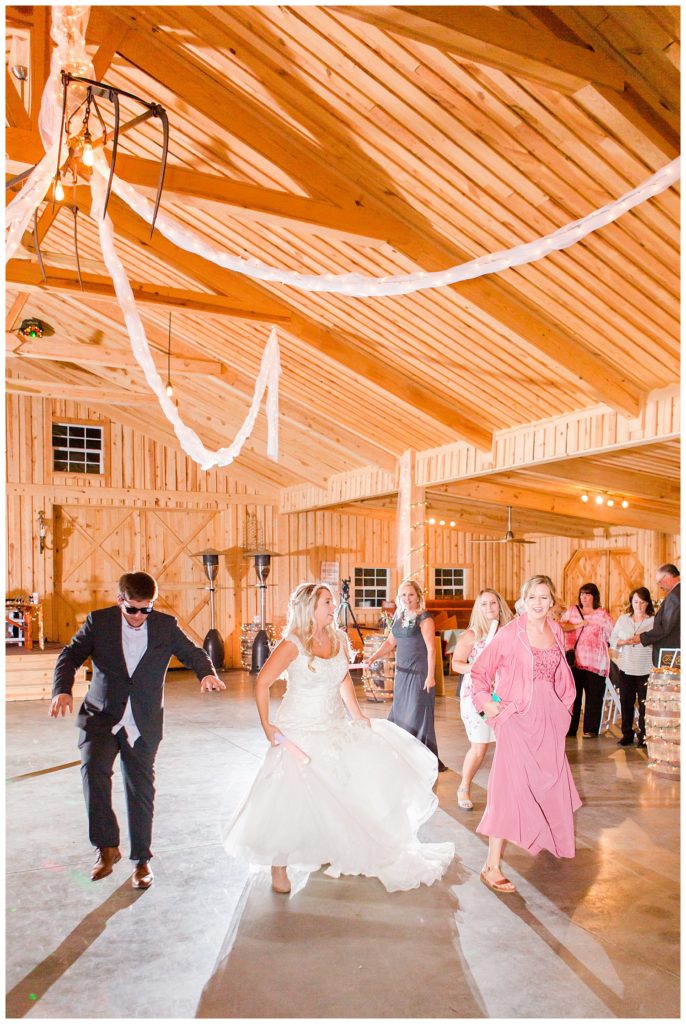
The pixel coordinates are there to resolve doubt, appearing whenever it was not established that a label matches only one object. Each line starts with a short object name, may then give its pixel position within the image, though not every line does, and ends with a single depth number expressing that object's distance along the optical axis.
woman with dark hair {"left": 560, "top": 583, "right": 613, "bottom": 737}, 7.88
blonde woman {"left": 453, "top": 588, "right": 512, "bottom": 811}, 5.44
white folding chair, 8.62
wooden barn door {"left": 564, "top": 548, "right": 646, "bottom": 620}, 15.68
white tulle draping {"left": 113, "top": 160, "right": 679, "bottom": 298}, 3.90
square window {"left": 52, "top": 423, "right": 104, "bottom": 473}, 13.47
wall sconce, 12.92
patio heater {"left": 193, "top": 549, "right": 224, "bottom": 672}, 13.48
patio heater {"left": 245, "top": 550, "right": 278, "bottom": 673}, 13.23
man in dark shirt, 6.82
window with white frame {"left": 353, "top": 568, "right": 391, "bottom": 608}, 15.78
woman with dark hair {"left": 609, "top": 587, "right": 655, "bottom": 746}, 7.57
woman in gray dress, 5.96
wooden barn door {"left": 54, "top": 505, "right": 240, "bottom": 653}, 13.35
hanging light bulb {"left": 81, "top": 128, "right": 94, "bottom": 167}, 3.83
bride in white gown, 3.82
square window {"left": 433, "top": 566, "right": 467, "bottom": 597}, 16.67
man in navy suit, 4.09
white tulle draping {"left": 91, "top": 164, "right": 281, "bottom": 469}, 4.41
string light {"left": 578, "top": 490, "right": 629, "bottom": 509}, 11.99
